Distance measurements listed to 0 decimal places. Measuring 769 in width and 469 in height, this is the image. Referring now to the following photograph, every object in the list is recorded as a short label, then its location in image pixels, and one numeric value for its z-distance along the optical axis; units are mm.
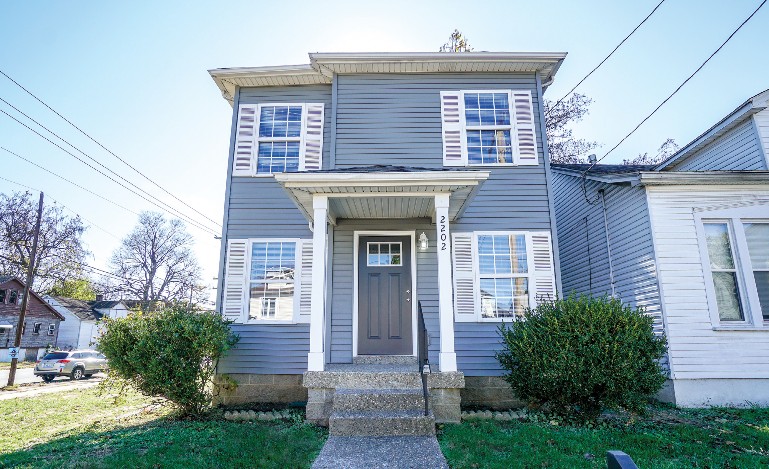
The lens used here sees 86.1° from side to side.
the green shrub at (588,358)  4738
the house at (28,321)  24672
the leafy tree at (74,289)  32719
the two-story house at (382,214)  6297
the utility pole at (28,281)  13836
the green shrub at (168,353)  5242
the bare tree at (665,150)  17375
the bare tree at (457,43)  13047
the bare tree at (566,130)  16234
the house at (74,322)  30438
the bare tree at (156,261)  28266
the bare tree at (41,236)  25875
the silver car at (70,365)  15469
